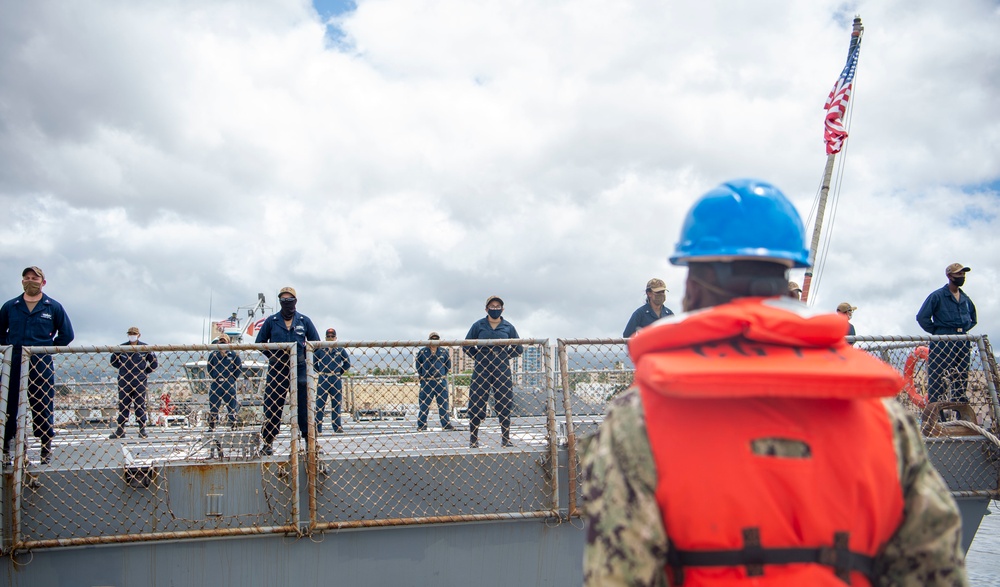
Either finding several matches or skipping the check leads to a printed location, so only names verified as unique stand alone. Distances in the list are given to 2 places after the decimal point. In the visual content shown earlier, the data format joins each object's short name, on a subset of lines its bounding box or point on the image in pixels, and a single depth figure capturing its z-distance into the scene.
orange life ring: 7.76
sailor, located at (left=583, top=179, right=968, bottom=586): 1.53
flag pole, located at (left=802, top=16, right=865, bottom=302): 15.91
